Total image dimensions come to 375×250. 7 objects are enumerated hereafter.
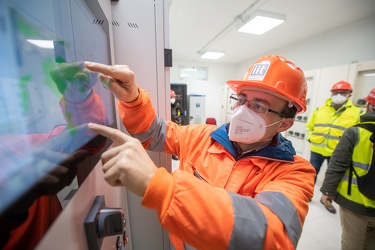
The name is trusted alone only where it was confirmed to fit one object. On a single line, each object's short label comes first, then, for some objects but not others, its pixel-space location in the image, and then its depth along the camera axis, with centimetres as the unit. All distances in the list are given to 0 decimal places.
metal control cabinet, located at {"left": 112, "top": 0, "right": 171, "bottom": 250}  80
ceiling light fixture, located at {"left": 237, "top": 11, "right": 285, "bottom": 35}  248
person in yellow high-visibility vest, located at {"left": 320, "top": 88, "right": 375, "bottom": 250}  115
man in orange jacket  37
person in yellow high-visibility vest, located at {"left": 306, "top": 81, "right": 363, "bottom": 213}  206
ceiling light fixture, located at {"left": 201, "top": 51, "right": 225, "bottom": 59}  465
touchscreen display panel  18
